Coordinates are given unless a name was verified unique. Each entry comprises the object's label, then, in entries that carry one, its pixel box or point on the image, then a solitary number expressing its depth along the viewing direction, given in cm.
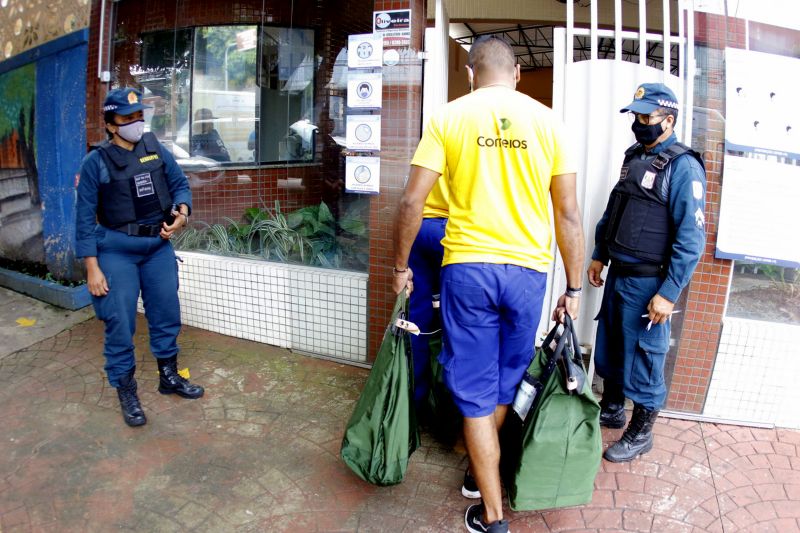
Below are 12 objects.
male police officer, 286
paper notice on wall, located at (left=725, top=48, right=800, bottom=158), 322
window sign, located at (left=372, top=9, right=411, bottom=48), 372
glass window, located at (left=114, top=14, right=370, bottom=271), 447
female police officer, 331
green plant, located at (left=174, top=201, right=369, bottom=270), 437
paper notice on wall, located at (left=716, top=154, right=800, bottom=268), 323
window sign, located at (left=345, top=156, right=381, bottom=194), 397
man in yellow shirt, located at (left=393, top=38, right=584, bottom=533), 237
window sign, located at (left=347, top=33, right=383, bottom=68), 383
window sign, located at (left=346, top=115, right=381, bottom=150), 392
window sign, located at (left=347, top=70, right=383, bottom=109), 386
